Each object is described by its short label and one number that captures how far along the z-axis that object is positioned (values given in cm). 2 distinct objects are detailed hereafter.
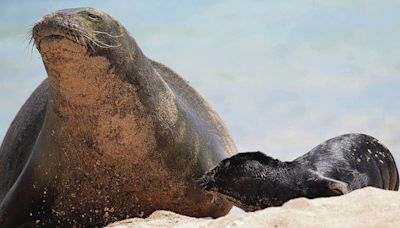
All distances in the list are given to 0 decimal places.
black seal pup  1436
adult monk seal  1562
